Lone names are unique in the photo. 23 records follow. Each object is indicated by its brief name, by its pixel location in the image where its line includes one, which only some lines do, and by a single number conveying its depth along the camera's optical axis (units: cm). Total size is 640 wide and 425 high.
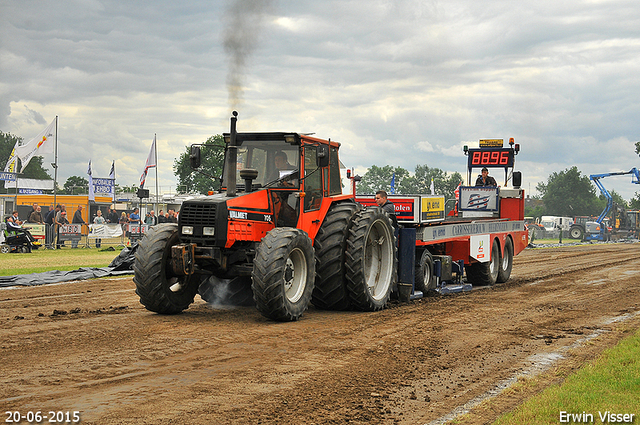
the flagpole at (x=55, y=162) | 2640
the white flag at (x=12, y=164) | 2922
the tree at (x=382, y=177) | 9962
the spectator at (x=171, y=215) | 2346
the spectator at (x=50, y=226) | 2553
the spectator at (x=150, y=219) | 2780
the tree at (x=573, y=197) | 10550
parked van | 5340
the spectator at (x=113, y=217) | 3772
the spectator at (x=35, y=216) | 2541
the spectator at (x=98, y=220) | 3029
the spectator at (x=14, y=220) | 2295
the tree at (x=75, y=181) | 10938
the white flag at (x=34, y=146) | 2706
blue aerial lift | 4850
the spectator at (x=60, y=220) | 2581
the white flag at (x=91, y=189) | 3395
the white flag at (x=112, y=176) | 3936
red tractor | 862
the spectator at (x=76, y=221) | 2667
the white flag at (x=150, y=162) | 3348
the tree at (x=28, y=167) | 10100
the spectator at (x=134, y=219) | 2790
